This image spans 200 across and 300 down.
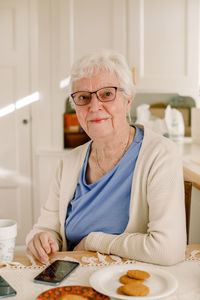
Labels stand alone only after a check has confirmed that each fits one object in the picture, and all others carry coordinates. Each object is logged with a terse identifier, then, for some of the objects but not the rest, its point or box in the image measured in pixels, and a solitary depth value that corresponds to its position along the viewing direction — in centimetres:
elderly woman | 119
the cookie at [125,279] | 91
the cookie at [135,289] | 84
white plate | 86
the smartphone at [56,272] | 94
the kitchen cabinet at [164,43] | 315
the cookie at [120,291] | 86
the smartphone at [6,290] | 88
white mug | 106
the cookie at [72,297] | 81
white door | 329
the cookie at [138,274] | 92
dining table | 90
